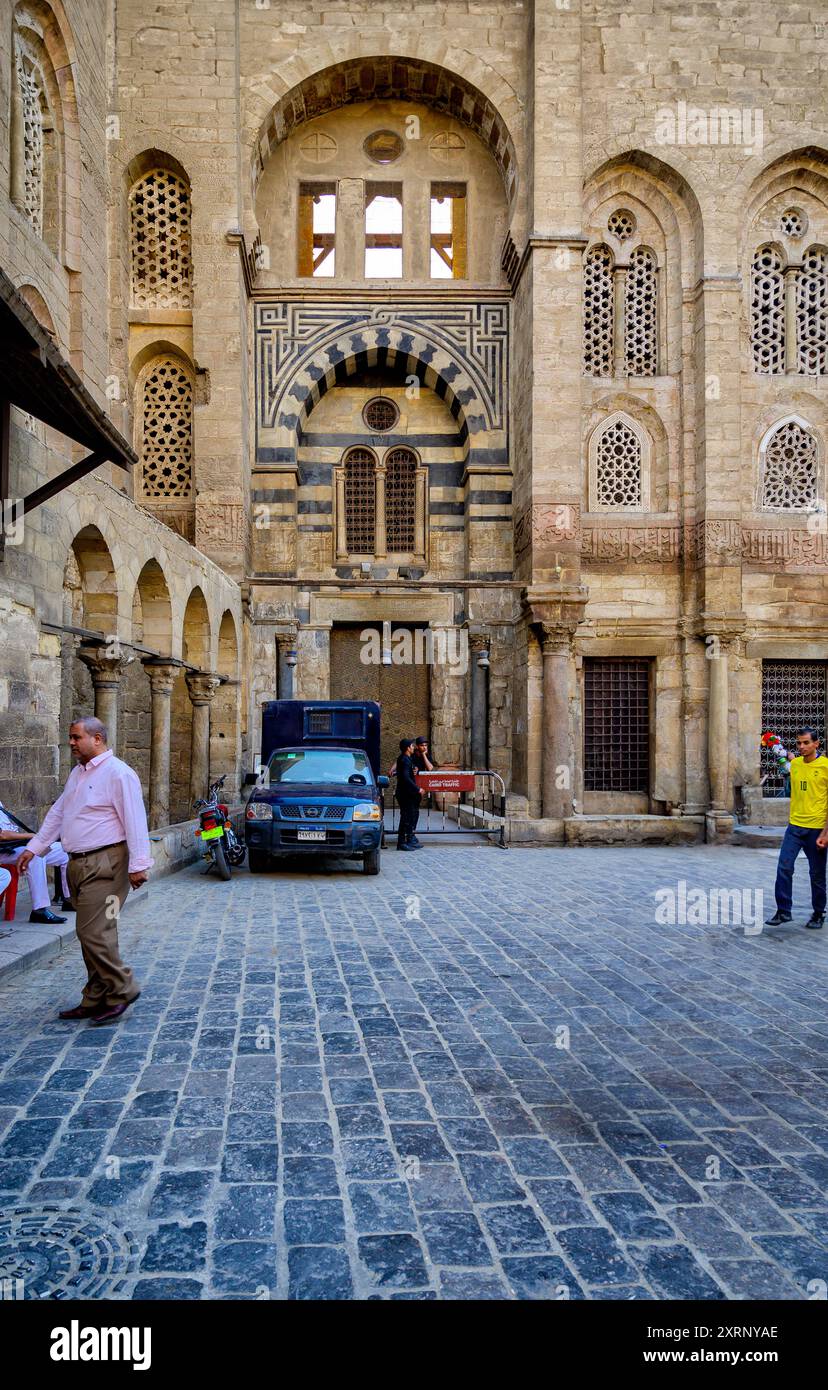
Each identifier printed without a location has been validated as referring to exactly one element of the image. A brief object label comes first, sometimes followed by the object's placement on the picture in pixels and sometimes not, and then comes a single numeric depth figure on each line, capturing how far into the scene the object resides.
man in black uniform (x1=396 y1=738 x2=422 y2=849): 13.39
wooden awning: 6.21
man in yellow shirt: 7.87
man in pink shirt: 5.03
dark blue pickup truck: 10.49
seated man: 6.79
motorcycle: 10.20
